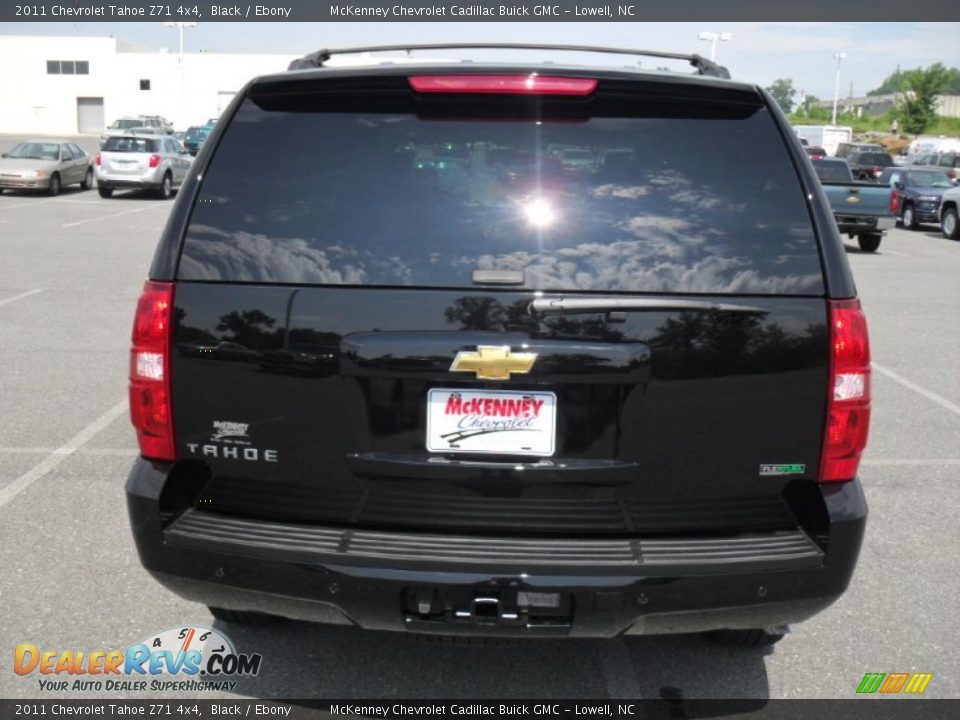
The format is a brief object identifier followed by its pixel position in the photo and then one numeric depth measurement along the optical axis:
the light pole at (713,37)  57.42
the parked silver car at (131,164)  27.48
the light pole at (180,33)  80.28
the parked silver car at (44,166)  26.50
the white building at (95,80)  85.88
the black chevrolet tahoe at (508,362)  2.70
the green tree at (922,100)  75.75
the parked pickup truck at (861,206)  19.50
